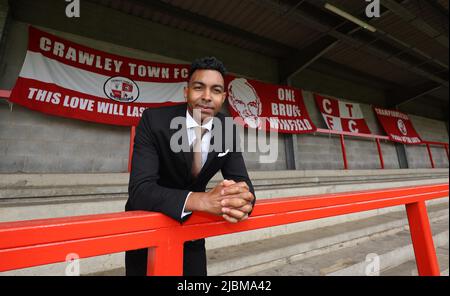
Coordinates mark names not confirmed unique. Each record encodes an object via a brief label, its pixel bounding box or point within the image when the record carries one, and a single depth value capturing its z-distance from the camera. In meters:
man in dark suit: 0.88
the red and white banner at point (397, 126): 8.05
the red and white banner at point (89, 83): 3.20
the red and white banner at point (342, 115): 6.68
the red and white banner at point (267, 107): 5.10
